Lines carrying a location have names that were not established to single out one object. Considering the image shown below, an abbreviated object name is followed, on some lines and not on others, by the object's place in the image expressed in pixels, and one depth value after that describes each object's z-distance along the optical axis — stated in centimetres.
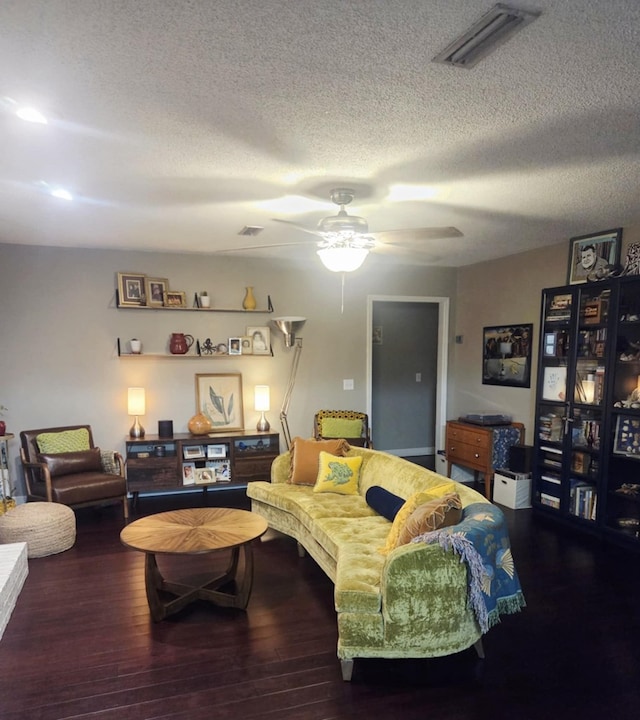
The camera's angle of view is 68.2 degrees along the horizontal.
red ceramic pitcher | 515
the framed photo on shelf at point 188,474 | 490
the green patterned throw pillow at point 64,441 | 458
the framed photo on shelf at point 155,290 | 509
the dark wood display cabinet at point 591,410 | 392
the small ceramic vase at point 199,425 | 510
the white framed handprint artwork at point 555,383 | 449
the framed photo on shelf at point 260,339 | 551
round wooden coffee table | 277
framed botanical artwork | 536
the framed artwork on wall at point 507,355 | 518
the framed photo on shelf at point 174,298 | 515
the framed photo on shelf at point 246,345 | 545
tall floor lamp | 542
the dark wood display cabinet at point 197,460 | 480
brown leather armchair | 425
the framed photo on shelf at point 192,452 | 494
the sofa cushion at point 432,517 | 248
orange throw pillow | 411
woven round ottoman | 362
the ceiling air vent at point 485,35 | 146
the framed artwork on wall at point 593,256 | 414
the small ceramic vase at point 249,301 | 540
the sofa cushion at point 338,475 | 390
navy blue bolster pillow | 326
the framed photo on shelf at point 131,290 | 500
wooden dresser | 505
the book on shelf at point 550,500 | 447
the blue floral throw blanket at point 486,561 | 228
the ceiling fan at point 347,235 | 294
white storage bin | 481
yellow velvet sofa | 229
